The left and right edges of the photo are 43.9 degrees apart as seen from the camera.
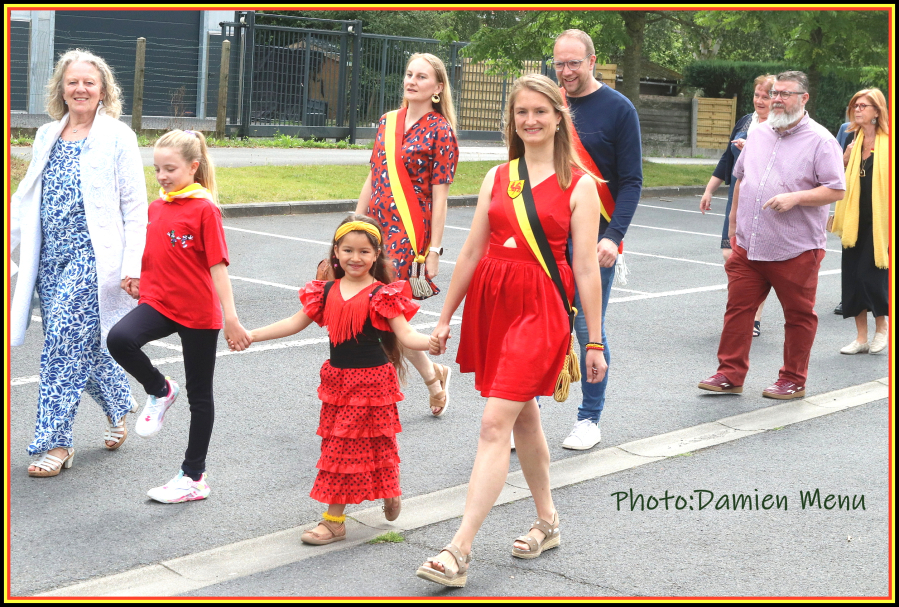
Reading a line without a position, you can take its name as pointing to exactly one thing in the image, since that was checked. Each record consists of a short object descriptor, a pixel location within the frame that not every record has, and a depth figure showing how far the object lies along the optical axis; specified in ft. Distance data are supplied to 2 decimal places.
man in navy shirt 17.81
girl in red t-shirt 15.37
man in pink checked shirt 22.36
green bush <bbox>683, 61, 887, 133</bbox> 109.81
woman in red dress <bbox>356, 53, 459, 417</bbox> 19.31
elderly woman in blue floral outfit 16.47
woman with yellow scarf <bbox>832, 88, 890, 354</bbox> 27.58
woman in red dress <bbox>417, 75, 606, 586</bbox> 13.37
